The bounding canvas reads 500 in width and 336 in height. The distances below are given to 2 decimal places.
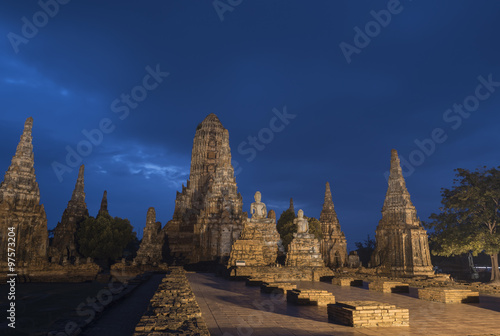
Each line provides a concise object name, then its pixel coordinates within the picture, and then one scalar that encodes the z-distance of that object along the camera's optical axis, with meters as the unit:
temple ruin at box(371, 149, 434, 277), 29.95
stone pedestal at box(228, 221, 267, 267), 23.67
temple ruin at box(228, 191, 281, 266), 23.84
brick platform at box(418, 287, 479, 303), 11.49
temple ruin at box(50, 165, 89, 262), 48.44
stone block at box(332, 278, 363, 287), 17.36
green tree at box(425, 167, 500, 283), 23.52
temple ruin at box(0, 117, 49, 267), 30.44
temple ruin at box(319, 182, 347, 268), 46.50
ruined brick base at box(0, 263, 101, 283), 29.83
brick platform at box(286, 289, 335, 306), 10.39
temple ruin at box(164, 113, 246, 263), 38.20
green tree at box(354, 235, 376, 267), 65.44
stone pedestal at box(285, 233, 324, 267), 24.00
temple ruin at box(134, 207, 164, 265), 42.56
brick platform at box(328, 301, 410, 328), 7.48
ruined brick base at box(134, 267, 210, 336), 5.44
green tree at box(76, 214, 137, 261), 47.56
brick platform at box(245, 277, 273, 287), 16.67
